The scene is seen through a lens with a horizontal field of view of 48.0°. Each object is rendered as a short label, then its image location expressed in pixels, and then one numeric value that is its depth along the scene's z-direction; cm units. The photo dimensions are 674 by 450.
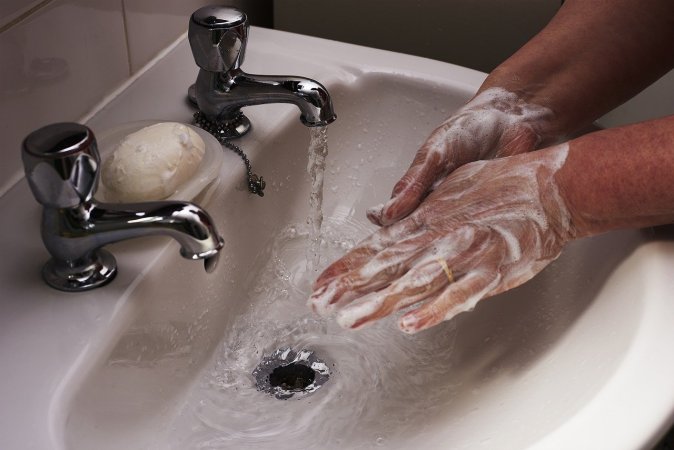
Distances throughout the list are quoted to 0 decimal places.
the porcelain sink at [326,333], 51
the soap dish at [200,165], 64
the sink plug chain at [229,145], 73
